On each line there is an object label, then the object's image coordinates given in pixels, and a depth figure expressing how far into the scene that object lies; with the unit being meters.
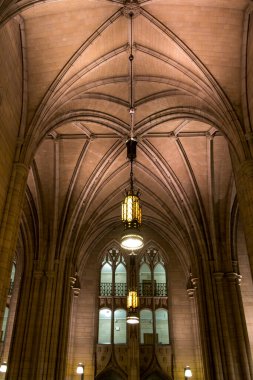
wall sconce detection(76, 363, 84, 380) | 19.45
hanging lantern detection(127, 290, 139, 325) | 17.12
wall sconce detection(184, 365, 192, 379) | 19.38
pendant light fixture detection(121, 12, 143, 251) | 9.07
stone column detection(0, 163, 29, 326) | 9.79
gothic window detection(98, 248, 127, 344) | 21.22
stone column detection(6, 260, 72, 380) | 15.34
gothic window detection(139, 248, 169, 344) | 21.17
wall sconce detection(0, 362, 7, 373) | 19.37
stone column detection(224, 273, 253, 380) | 15.15
